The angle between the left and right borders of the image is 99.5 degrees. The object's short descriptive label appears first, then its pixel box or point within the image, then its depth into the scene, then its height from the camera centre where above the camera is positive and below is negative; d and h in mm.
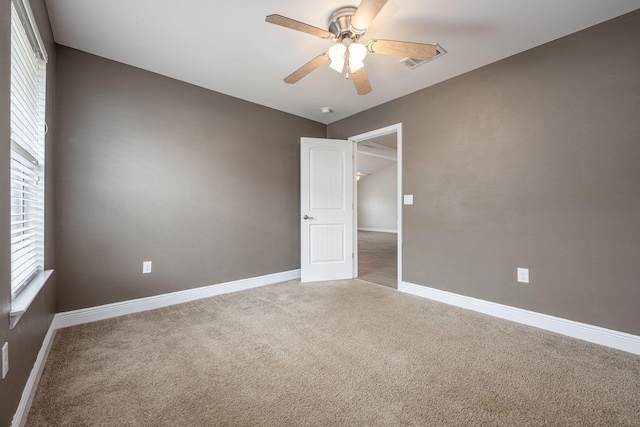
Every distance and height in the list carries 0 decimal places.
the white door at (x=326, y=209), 3738 +45
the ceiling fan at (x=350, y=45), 1605 +1116
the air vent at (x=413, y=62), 2371 +1386
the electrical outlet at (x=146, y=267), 2703 -540
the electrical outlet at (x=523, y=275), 2400 -569
